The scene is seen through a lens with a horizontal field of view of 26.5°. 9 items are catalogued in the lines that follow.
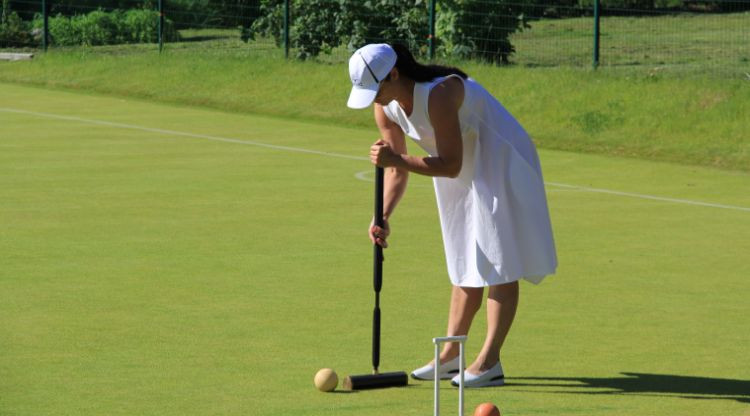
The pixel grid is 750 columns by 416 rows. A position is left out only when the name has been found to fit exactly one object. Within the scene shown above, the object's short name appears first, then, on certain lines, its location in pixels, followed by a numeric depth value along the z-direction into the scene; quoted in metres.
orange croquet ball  6.35
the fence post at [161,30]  28.98
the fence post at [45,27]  30.98
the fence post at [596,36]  21.86
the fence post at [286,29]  26.61
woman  7.16
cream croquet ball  7.38
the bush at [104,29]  31.61
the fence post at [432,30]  24.23
